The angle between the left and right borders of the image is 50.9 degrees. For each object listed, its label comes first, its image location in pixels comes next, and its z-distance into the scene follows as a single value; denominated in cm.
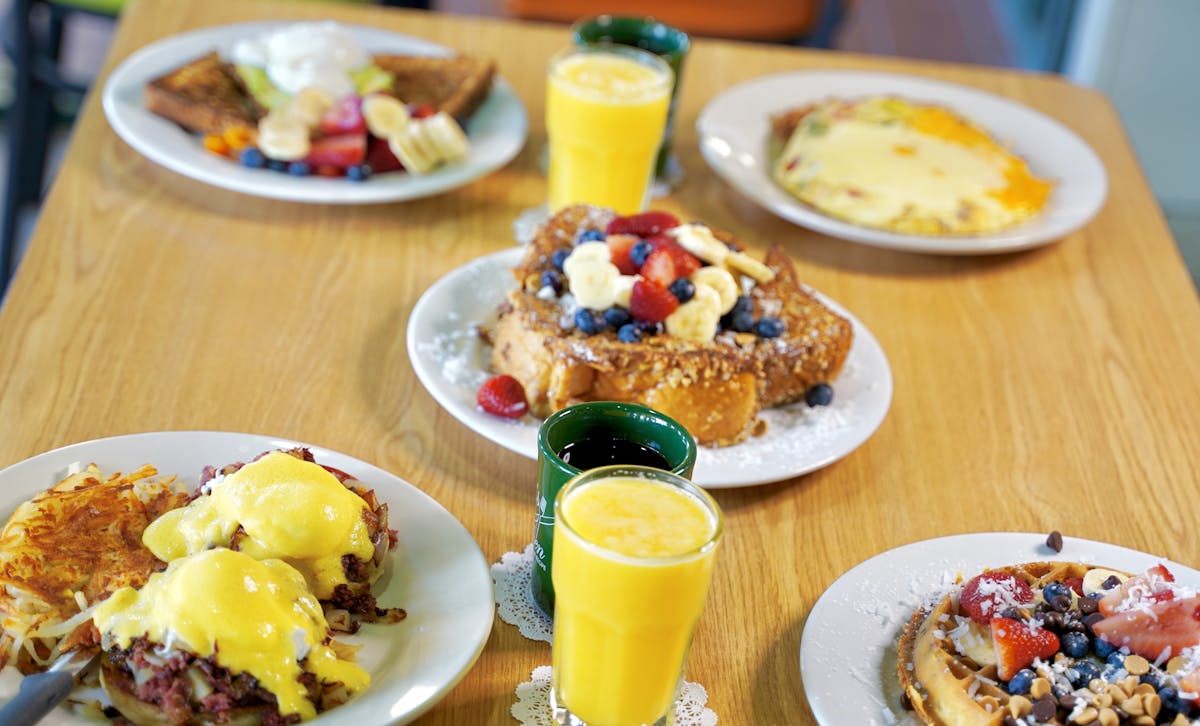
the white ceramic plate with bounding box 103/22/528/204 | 188
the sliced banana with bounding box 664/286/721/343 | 152
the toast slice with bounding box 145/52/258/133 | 201
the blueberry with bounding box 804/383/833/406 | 156
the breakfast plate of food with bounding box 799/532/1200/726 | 104
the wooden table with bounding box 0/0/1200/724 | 139
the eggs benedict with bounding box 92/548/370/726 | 98
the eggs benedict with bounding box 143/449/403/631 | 110
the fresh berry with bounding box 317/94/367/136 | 199
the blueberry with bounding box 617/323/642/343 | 151
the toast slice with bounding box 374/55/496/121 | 215
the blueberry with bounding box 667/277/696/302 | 153
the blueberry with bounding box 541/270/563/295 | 161
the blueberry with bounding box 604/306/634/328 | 153
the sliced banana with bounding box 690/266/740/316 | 156
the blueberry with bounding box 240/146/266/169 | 193
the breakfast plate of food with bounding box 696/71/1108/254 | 197
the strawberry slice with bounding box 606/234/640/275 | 158
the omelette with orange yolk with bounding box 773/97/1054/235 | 198
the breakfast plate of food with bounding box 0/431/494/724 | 99
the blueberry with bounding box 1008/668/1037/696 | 105
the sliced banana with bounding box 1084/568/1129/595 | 117
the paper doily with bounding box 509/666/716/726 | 113
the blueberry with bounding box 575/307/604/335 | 152
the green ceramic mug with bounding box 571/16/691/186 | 205
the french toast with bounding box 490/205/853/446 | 148
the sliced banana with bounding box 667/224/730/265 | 162
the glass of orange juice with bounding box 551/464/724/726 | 99
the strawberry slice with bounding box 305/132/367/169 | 196
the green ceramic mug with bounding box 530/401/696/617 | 119
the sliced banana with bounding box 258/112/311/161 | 193
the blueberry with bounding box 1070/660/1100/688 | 106
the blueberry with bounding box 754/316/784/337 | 157
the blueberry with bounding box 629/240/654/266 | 156
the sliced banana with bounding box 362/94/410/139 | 199
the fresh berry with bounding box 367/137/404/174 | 199
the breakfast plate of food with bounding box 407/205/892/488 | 148
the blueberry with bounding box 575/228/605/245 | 163
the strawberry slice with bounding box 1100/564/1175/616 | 110
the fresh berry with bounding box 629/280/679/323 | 151
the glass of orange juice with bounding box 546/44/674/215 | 187
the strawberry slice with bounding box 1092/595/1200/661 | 108
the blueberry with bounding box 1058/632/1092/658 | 109
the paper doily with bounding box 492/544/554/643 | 122
